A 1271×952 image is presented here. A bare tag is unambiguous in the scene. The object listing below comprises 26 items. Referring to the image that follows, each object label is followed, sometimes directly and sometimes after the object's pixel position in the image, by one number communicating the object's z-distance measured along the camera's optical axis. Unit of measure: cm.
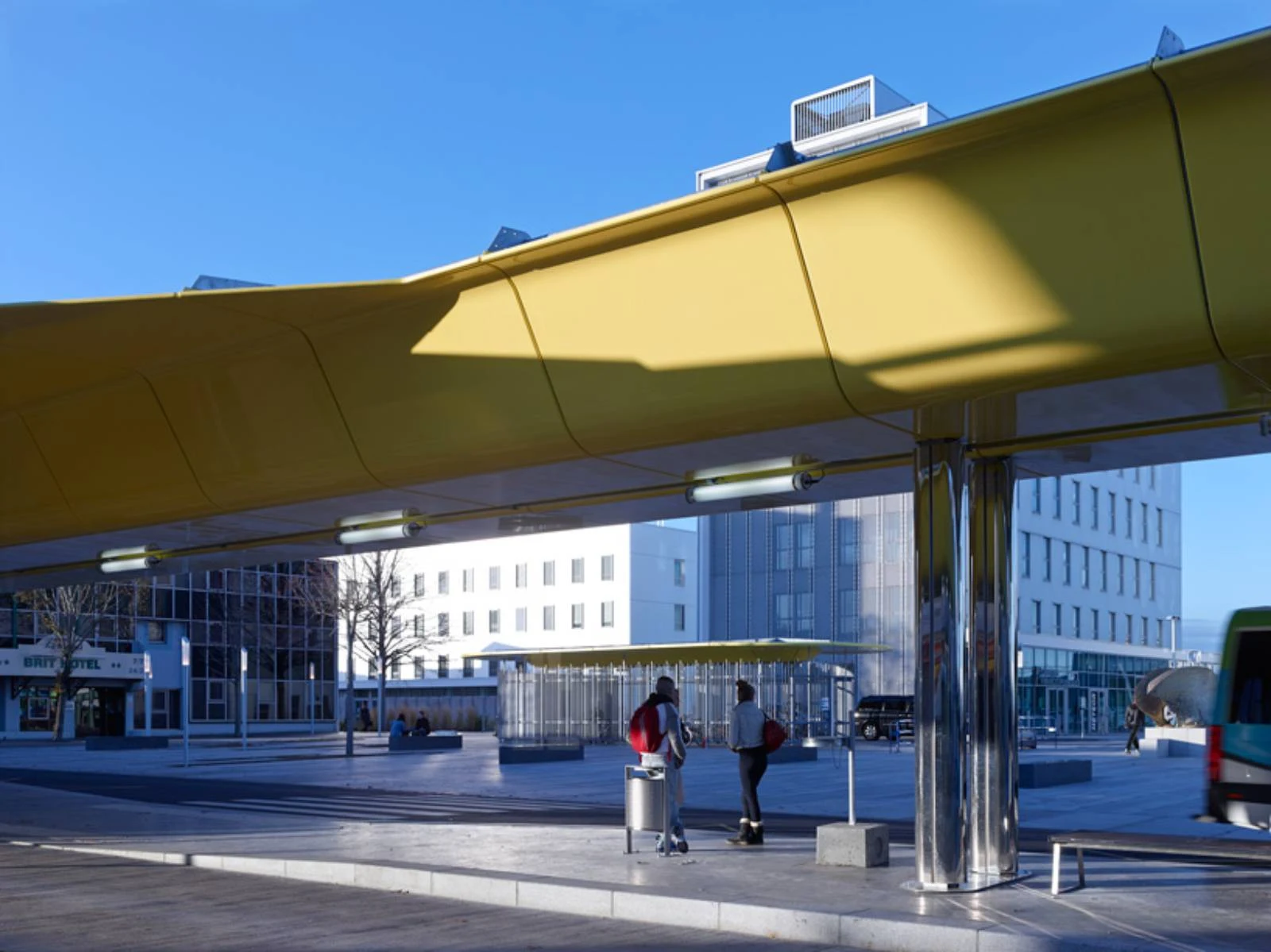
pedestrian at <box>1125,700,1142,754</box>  4391
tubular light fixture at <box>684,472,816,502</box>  1302
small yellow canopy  4662
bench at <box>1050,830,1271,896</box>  1071
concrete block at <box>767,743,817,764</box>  3759
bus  1344
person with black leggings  1529
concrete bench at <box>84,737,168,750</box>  5125
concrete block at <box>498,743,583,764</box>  3597
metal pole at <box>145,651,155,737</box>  6274
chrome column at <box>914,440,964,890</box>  1155
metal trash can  1403
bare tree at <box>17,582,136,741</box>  6141
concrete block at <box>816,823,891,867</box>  1323
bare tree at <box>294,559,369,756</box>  5853
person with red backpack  1446
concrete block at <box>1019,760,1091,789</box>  2688
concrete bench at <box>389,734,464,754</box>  4584
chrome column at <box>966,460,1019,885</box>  1240
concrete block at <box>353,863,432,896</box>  1266
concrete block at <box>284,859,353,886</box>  1330
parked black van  5738
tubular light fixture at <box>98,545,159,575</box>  2022
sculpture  4825
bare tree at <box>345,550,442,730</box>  5994
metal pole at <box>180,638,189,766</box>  3894
